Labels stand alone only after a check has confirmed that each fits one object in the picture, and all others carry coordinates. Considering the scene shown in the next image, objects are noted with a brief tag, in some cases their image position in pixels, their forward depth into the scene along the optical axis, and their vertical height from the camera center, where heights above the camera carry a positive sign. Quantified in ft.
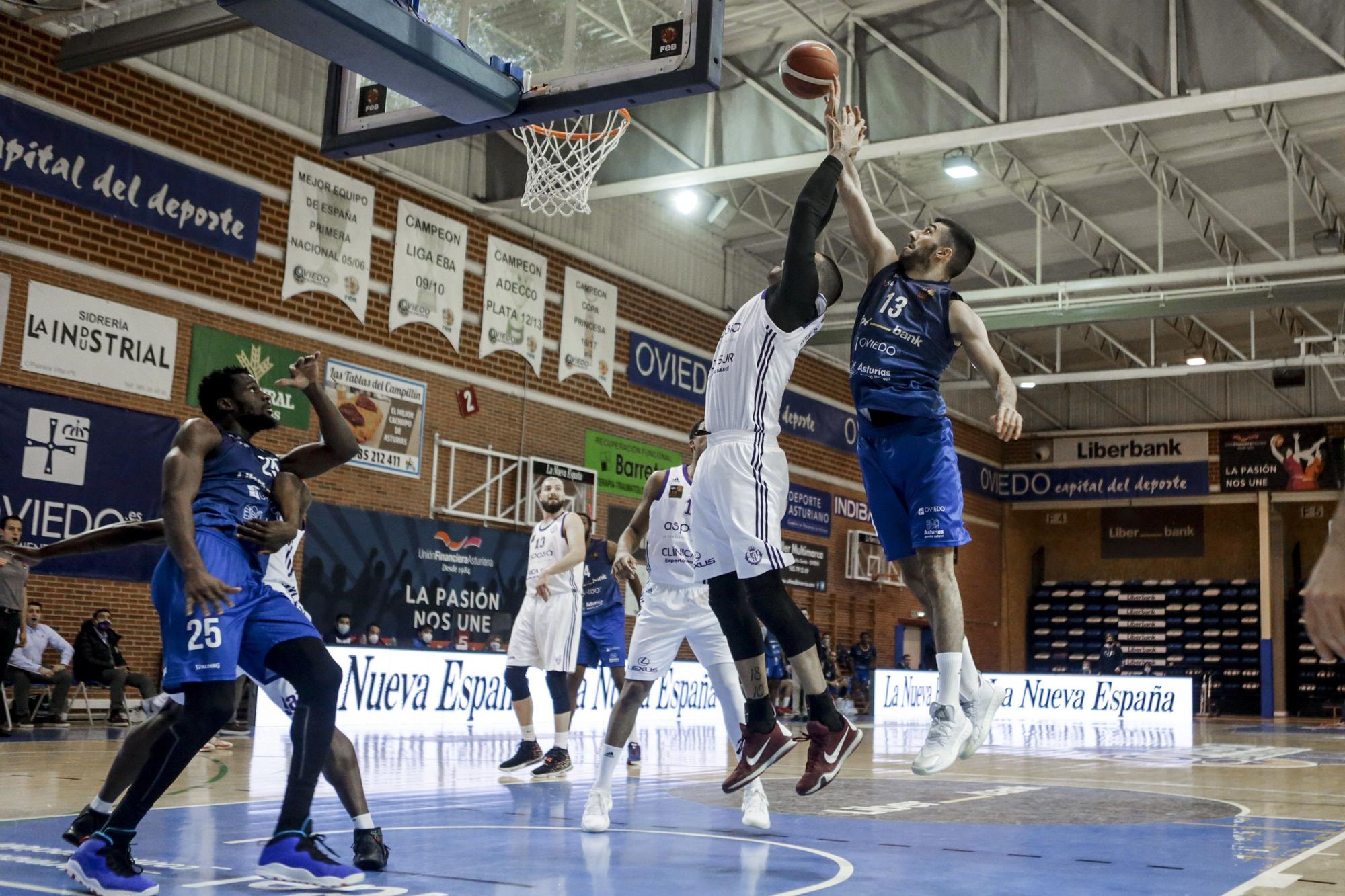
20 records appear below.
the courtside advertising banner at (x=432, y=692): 45.50 -3.18
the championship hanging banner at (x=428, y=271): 60.34 +16.22
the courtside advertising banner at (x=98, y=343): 46.65 +9.43
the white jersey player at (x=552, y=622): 30.94 -0.20
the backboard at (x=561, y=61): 27.63 +12.30
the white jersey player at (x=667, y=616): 21.24 +0.06
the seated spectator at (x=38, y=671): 42.96 -2.80
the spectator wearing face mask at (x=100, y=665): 45.37 -2.56
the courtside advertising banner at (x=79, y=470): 45.37 +4.48
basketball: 18.39 +8.03
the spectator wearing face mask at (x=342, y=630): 52.80 -1.11
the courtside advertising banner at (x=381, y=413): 57.21 +8.87
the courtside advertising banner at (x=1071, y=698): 73.87 -3.58
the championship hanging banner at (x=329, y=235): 55.72 +16.39
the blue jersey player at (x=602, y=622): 35.47 -0.18
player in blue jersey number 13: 17.62 +2.93
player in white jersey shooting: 16.92 +1.77
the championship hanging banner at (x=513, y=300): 64.95 +16.05
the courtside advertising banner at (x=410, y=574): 55.93 +1.56
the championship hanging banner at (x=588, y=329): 69.31 +15.77
